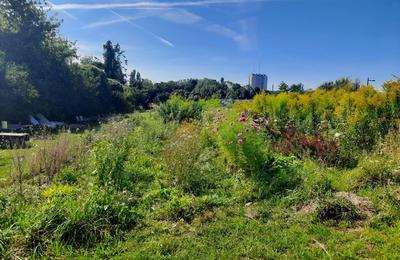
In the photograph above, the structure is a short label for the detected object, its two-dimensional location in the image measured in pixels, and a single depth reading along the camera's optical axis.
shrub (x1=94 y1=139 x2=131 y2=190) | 5.15
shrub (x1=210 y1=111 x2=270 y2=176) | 5.43
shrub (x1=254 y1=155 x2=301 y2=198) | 4.89
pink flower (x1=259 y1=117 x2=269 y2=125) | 7.11
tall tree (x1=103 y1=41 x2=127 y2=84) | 67.81
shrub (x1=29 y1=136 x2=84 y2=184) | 5.95
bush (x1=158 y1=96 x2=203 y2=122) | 13.77
